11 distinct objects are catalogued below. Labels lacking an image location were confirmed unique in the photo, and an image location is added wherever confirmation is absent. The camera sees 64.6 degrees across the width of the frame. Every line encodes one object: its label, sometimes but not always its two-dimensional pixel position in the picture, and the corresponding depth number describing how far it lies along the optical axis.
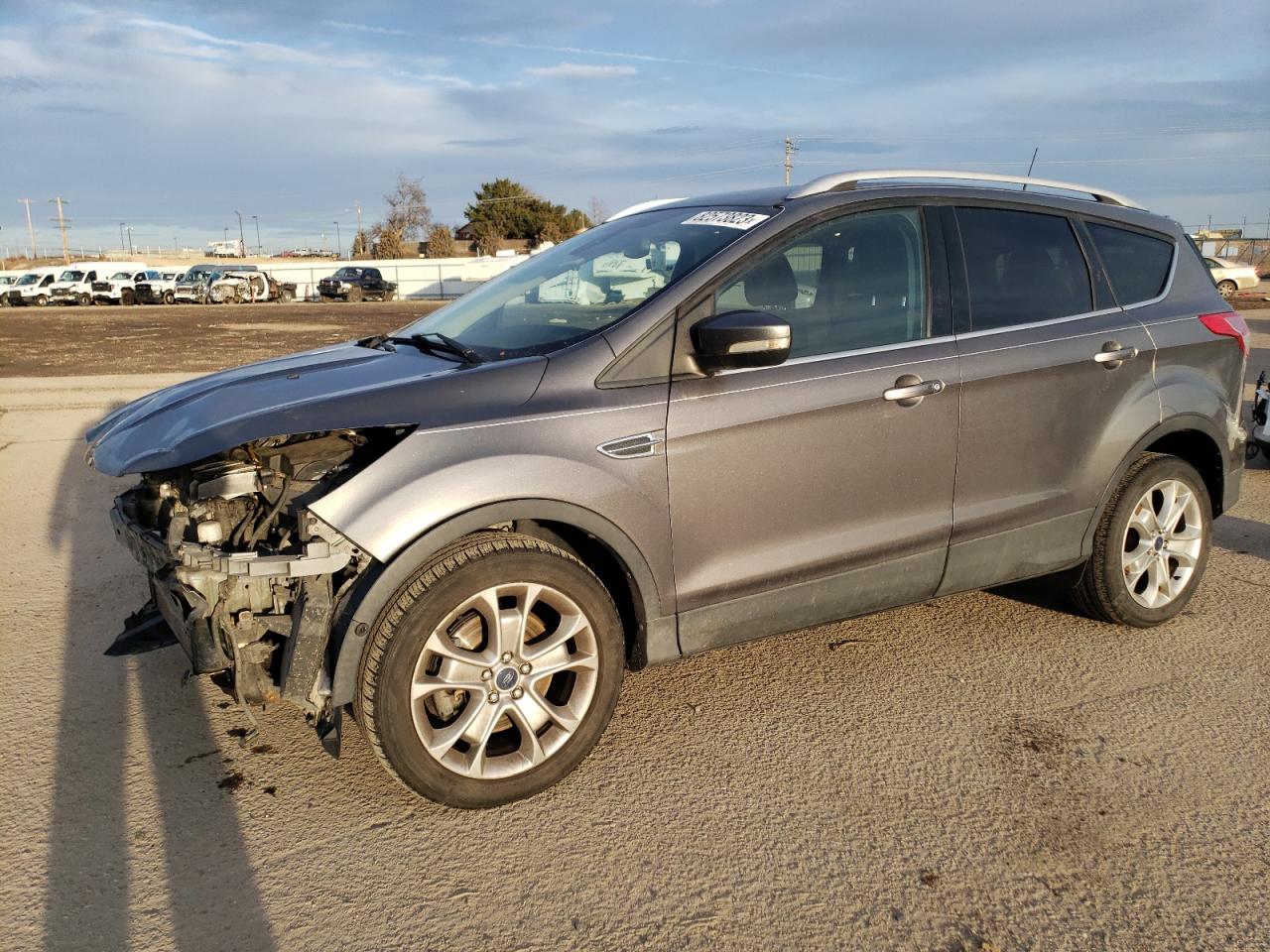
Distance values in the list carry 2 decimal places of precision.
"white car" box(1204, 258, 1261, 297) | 31.12
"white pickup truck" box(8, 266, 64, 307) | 46.66
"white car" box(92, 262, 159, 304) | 48.00
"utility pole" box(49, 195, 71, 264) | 100.56
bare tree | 87.56
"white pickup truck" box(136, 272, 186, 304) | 47.97
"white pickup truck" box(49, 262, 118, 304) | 47.41
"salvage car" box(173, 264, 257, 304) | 47.00
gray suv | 3.01
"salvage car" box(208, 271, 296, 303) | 46.47
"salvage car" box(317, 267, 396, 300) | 48.00
